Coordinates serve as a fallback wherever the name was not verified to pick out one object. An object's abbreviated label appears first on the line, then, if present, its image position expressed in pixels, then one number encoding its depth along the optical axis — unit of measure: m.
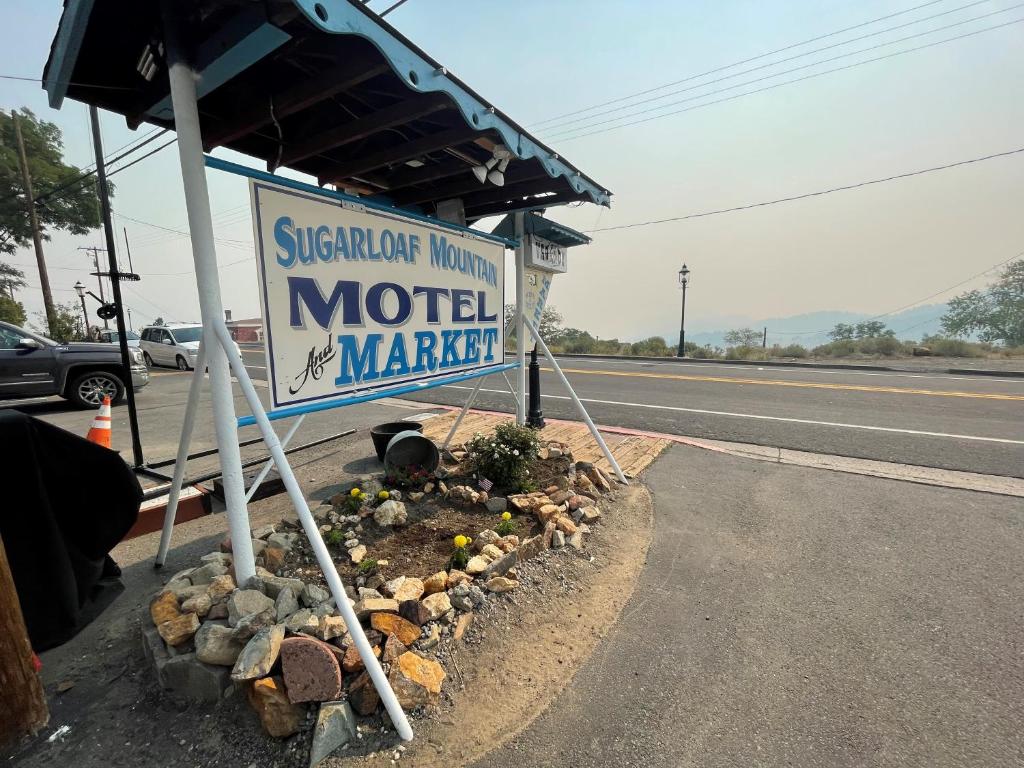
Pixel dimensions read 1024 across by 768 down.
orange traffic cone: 3.55
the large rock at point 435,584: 2.38
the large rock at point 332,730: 1.60
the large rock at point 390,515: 3.17
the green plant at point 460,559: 2.66
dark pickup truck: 7.52
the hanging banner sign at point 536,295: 4.77
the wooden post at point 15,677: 1.60
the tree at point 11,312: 22.42
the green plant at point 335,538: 2.86
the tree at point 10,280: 25.53
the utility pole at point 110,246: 3.82
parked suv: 16.22
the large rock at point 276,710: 1.67
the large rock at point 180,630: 1.92
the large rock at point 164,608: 2.03
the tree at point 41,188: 20.53
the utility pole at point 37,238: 18.84
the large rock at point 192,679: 1.82
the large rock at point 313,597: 2.17
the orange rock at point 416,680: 1.81
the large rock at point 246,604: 1.97
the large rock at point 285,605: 2.03
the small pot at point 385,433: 4.70
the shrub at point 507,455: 3.72
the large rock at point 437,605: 2.19
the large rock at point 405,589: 2.23
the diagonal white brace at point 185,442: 2.55
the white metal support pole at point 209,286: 1.98
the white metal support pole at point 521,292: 4.50
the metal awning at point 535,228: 4.53
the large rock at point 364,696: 1.75
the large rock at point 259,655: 1.71
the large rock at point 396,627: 2.03
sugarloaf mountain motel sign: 2.39
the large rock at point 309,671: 1.71
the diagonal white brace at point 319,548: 1.69
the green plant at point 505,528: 3.06
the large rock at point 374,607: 2.08
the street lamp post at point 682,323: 22.92
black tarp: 1.82
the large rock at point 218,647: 1.83
